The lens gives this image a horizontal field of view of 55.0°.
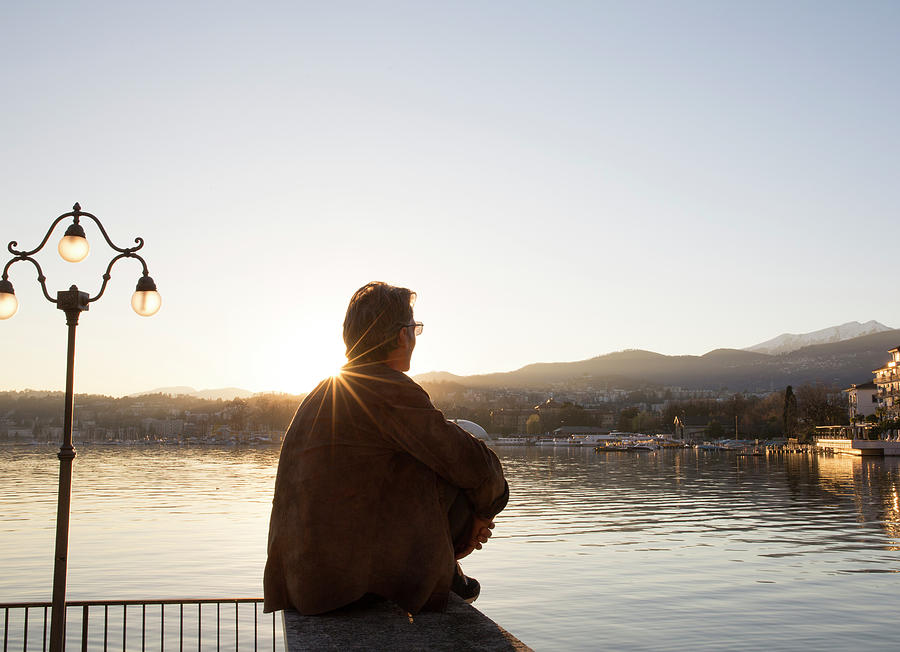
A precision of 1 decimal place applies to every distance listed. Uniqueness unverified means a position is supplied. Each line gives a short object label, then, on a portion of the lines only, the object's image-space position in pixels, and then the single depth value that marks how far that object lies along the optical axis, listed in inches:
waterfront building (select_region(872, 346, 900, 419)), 4619.6
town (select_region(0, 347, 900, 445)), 4645.9
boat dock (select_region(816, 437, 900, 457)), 3993.6
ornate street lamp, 294.7
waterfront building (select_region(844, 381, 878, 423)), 5556.1
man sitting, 130.6
